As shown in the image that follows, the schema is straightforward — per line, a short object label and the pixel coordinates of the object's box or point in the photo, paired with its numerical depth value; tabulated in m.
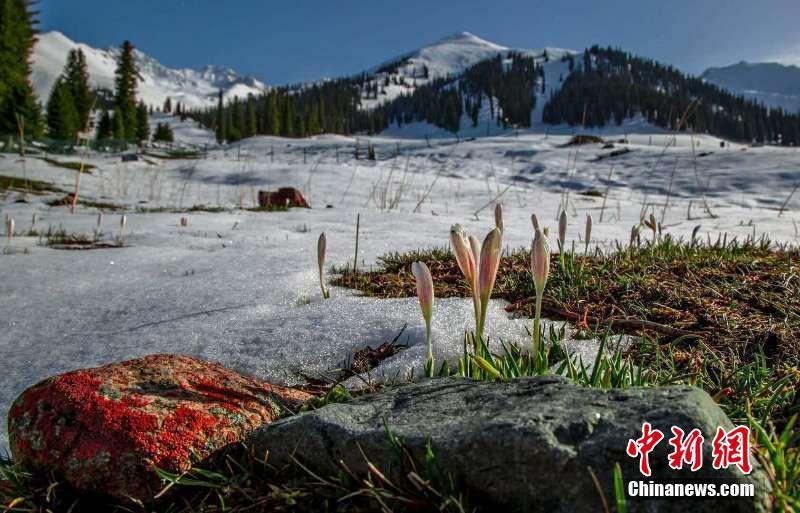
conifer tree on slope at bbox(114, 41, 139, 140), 52.09
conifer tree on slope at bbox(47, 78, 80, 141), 50.34
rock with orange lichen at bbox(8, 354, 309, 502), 1.22
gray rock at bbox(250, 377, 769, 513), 0.89
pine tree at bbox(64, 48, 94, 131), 49.70
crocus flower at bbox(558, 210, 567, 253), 2.42
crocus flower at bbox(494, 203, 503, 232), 2.41
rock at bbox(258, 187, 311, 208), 8.67
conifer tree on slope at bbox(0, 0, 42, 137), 35.44
